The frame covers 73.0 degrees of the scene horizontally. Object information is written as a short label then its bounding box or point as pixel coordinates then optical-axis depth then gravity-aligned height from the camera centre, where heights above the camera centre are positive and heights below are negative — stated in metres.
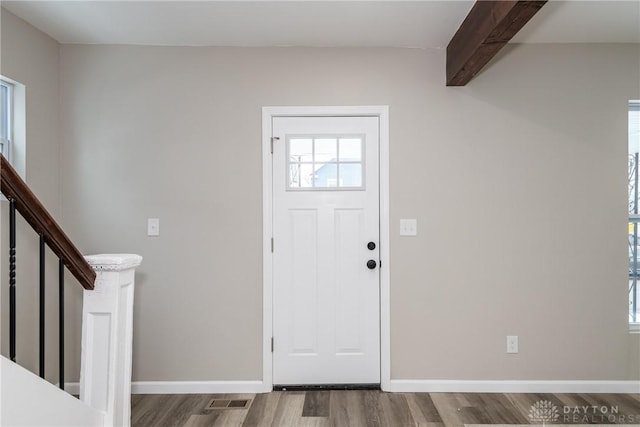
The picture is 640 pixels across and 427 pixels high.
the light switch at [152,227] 3.06 -0.06
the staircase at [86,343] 1.42 -0.50
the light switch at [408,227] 3.06 -0.05
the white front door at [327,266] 3.09 -0.33
